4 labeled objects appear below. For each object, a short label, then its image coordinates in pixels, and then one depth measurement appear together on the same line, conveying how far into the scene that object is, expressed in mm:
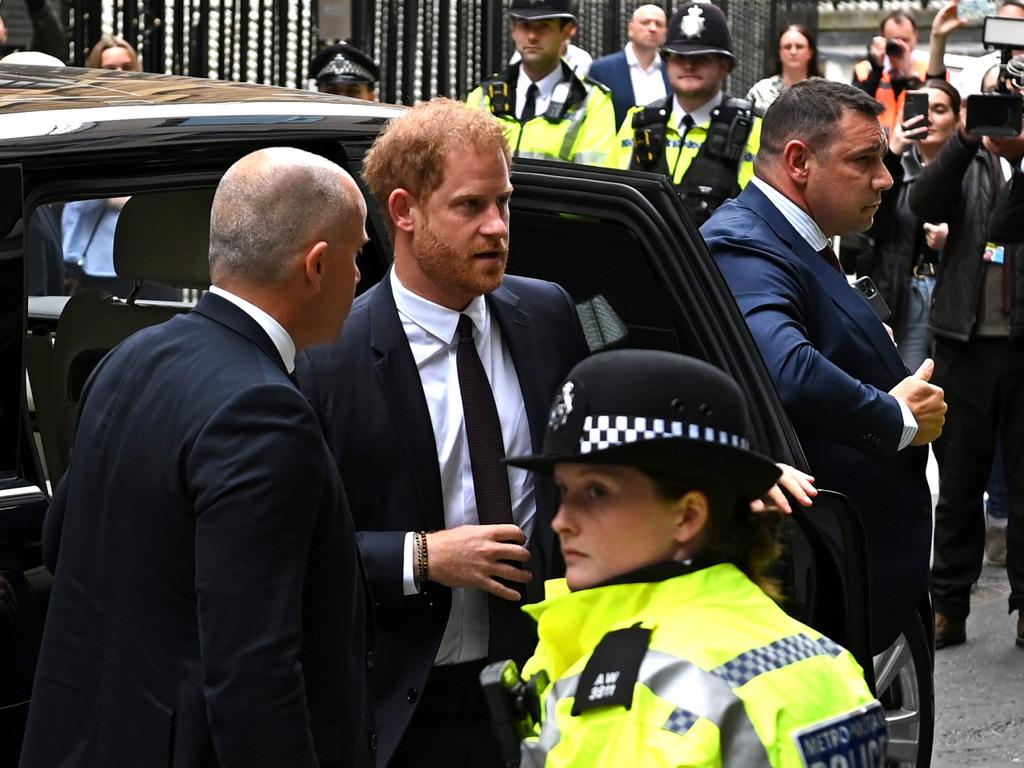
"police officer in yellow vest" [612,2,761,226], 7371
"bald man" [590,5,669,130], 9250
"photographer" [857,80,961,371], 8141
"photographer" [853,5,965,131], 10062
